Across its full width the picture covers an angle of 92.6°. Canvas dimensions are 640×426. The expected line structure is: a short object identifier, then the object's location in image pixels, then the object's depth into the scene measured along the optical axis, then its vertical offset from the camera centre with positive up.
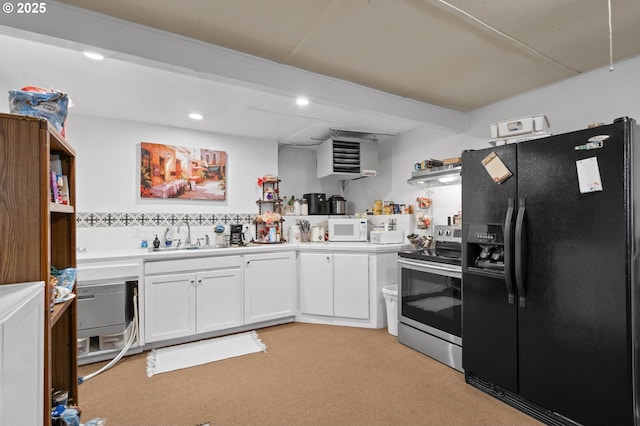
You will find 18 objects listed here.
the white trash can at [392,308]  3.21 -1.01
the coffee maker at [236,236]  3.82 -0.27
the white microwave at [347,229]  3.88 -0.20
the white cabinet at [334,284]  3.43 -0.82
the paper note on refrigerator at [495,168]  2.08 +0.30
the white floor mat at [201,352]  2.64 -1.29
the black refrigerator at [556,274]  1.58 -0.38
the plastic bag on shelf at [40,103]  1.17 +0.45
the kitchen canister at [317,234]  4.12 -0.28
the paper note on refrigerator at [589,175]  1.66 +0.20
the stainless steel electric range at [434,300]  2.51 -0.78
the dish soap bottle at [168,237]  3.52 -0.26
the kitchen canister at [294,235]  4.06 -0.28
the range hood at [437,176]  2.93 +0.36
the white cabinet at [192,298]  2.91 -0.84
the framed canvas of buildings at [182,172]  3.50 +0.51
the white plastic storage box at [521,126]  2.15 +0.61
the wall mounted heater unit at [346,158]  4.03 +0.74
